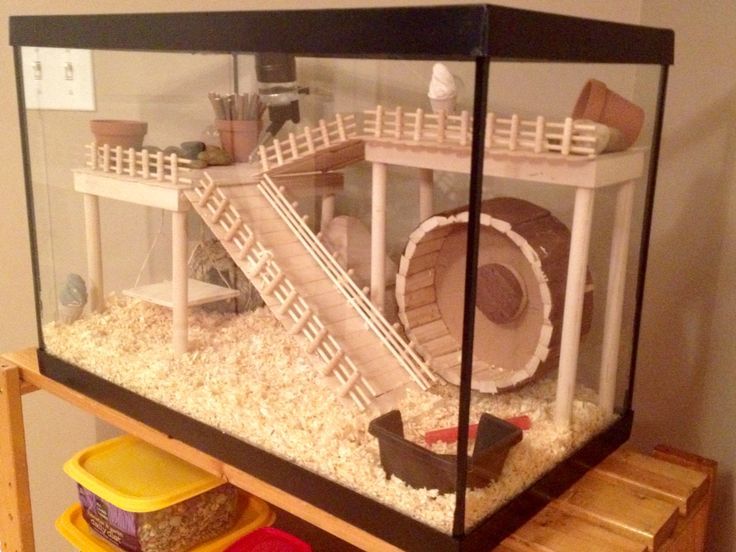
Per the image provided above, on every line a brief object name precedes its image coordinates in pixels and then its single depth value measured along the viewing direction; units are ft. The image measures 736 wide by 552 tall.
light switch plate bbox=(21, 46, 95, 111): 3.50
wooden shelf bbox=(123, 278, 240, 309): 3.58
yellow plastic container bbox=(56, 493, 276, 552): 3.64
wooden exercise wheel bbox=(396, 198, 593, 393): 2.52
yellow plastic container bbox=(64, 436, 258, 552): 3.44
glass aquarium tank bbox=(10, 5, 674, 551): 2.32
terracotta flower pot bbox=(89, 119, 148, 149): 3.61
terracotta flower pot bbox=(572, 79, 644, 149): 2.60
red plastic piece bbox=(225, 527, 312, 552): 3.77
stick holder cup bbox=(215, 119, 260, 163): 3.19
